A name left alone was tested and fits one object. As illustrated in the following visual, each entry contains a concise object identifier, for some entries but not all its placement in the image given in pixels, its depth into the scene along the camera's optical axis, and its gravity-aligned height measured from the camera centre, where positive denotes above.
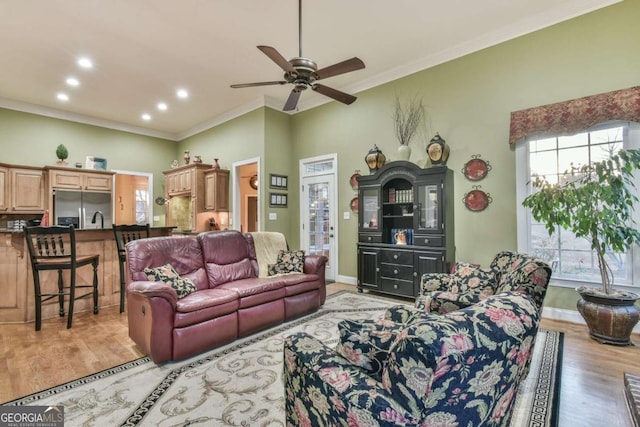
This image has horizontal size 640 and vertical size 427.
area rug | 1.88 -1.23
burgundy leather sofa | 2.58 -0.76
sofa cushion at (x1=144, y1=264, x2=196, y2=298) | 2.92 -0.58
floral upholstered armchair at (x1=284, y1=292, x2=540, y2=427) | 0.84 -0.48
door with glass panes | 5.79 +0.05
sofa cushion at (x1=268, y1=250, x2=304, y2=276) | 4.00 -0.59
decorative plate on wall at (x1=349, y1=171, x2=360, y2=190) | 5.38 +0.71
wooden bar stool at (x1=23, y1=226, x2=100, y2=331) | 3.37 -0.42
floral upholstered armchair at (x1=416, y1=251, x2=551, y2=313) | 1.97 -0.49
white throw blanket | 4.11 -0.39
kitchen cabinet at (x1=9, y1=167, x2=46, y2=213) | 5.76 +0.57
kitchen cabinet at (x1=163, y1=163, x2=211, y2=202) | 6.89 +0.95
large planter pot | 2.79 -0.90
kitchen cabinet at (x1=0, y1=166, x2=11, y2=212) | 5.63 +0.57
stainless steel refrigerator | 6.14 +0.24
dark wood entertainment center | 4.12 -0.09
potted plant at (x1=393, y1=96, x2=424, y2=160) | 4.65 +1.58
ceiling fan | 2.70 +1.41
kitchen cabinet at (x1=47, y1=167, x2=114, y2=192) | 6.08 +0.85
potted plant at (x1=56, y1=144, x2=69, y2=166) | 6.02 +1.33
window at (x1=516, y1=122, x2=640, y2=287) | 3.23 +0.37
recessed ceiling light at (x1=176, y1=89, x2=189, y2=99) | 5.64 +2.42
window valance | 3.08 +1.18
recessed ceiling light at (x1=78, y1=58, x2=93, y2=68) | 4.52 +2.39
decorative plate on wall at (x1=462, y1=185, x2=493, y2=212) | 4.05 +0.28
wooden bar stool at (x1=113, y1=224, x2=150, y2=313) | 3.98 -0.23
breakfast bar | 3.58 -0.73
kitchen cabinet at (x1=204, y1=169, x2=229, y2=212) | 6.71 +0.67
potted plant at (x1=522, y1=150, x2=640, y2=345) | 2.79 -0.01
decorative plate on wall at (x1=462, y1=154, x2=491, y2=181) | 4.05 +0.71
